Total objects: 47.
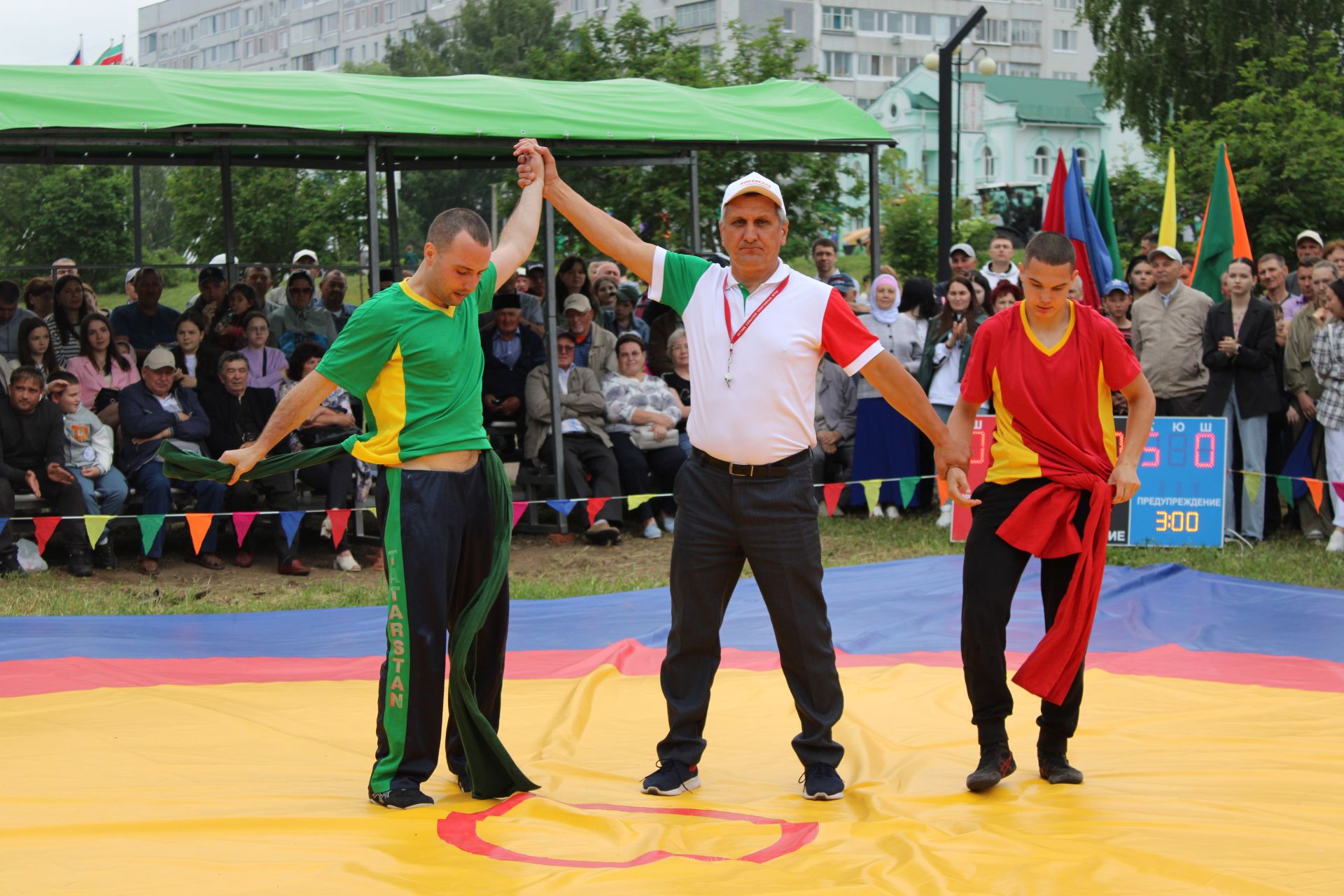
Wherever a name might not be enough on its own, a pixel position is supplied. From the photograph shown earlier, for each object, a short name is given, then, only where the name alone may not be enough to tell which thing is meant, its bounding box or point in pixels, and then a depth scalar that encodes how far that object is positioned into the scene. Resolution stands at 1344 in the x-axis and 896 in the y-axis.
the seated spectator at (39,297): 12.82
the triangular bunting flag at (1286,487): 10.37
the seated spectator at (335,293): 12.91
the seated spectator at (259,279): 13.59
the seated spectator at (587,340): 11.34
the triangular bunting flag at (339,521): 9.48
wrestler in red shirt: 4.85
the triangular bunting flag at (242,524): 9.44
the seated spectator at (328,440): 10.11
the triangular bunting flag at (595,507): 10.51
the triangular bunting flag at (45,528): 8.98
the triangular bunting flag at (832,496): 10.90
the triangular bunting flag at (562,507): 10.25
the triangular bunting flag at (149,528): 9.23
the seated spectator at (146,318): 11.52
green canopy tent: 9.29
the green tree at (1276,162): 17.41
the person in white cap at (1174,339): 10.45
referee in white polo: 4.71
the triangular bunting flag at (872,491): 10.98
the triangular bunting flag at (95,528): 8.95
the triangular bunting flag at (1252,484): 10.14
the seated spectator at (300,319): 11.89
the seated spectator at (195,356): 10.30
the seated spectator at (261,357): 10.45
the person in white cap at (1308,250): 11.19
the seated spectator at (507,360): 11.16
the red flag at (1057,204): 11.77
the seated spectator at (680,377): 11.56
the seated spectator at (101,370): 10.16
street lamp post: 14.34
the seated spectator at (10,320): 10.73
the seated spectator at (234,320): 10.62
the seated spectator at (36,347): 9.90
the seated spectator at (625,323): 12.52
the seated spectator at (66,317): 10.98
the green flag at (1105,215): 12.38
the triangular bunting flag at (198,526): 9.36
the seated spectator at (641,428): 11.10
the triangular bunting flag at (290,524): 9.58
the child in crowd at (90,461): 9.56
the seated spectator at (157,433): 9.67
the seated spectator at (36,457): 9.33
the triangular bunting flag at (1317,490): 10.00
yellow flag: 13.59
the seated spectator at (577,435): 10.89
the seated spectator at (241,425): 9.94
